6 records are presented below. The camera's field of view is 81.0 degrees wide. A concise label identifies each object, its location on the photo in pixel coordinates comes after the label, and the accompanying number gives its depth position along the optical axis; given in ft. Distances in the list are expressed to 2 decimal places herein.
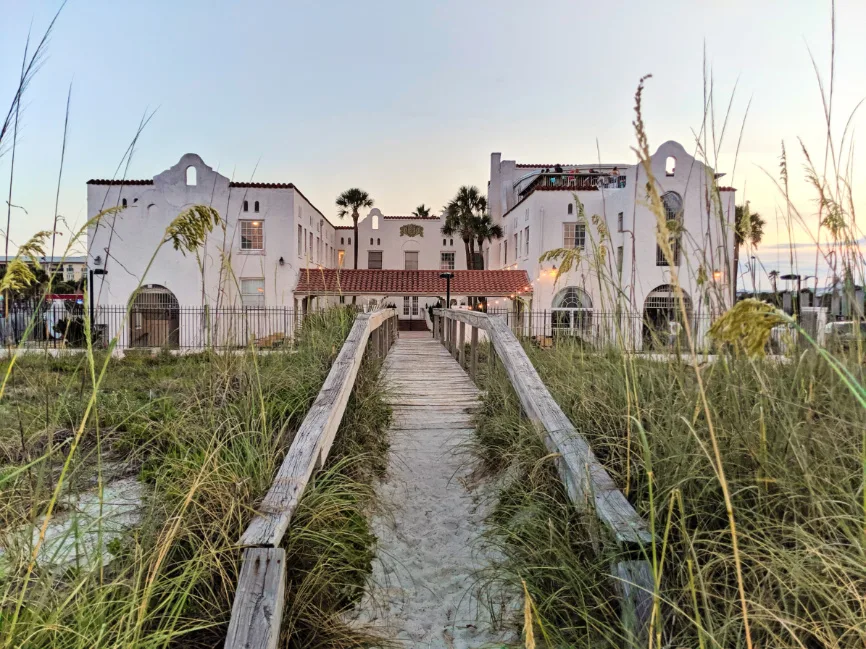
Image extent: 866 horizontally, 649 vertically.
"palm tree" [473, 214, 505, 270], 90.07
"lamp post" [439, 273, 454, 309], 61.26
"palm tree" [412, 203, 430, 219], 128.13
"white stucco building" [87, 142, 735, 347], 60.59
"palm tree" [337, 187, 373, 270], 100.53
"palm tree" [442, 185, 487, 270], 93.35
